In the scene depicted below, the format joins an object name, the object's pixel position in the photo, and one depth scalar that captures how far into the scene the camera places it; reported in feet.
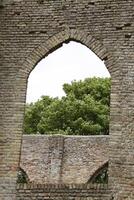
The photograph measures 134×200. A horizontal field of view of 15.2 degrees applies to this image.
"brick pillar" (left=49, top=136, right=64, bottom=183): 61.26
